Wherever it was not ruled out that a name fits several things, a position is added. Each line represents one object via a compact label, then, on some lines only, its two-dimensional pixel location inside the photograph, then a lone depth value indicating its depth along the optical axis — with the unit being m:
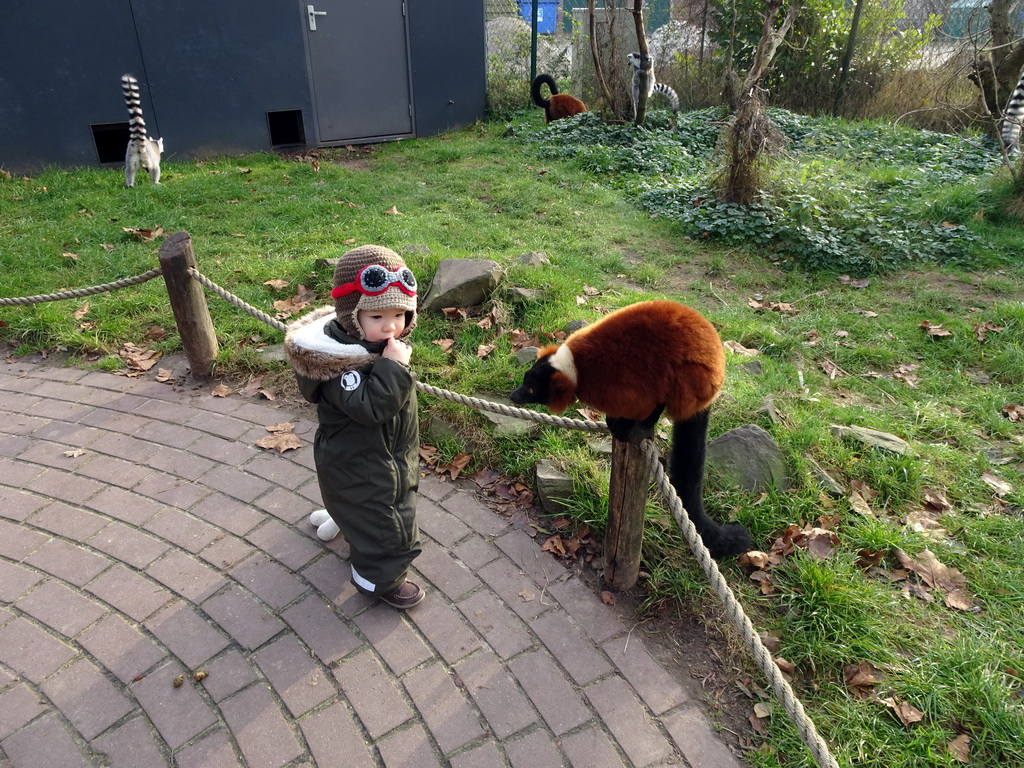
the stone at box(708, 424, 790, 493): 3.25
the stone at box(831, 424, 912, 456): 3.52
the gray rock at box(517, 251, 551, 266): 5.41
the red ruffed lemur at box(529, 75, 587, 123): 11.88
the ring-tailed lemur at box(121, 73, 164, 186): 8.30
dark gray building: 8.73
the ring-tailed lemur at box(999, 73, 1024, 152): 8.60
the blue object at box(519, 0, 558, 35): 15.06
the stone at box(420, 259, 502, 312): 4.71
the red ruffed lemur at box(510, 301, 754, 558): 2.30
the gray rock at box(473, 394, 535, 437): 3.70
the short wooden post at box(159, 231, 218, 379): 4.09
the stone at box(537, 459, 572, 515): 3.26
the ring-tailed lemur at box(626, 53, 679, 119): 12.23
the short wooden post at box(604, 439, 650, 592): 2.50
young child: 2.27
